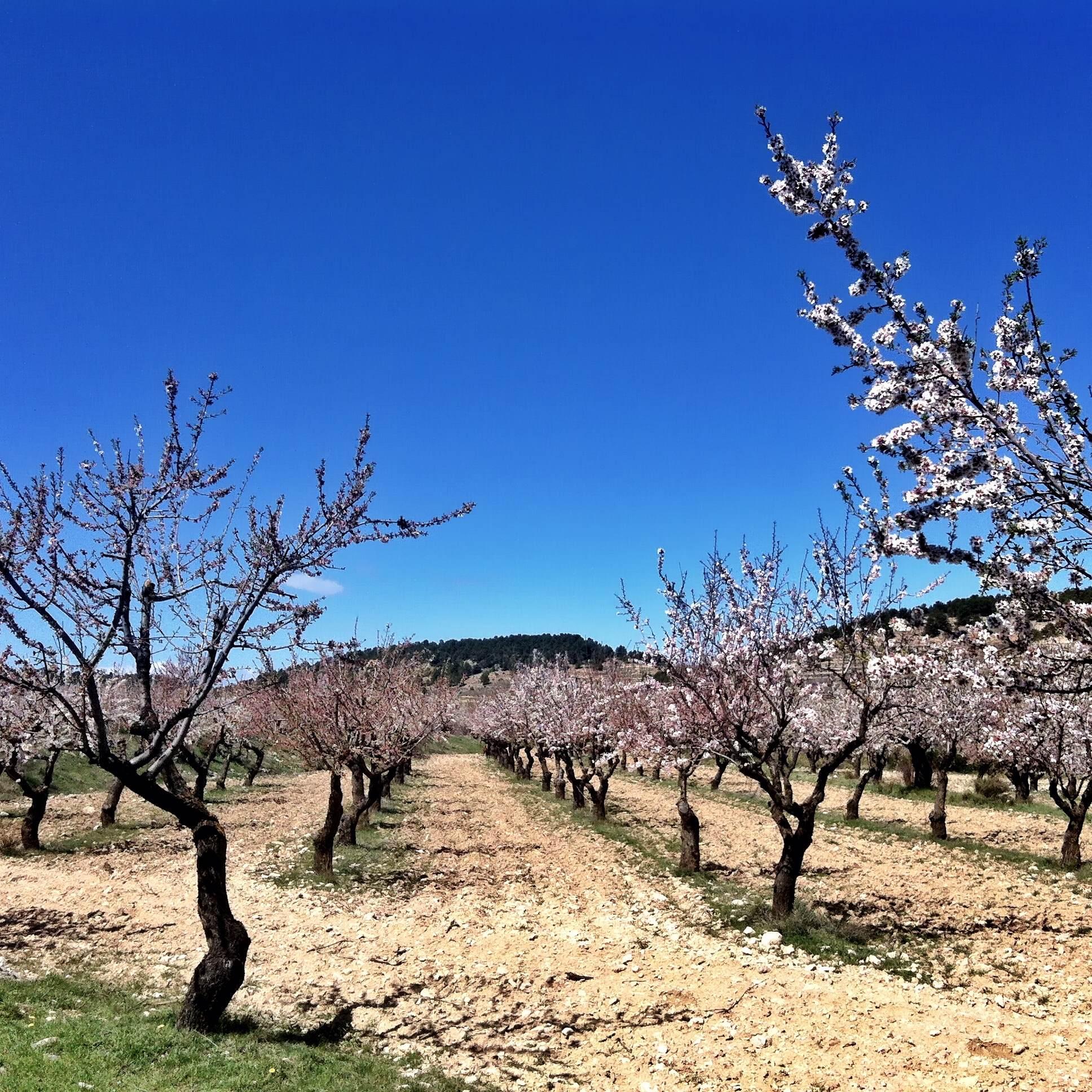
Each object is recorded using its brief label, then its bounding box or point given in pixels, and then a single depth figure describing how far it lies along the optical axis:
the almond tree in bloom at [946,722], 24.44
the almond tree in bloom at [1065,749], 17.02
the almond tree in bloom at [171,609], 8.50
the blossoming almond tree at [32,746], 19.95
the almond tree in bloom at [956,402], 5.43
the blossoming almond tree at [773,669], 13.46
